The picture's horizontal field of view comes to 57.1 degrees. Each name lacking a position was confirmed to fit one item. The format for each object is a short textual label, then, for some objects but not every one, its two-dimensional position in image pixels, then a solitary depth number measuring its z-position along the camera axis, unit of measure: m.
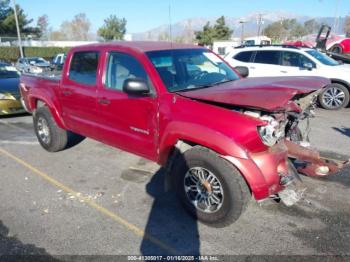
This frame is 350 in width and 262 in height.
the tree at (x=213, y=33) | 52.06
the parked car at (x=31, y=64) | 22.67
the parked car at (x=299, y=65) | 9.08
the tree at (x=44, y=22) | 83.29
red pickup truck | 3.01
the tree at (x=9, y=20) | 45.28
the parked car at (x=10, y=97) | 8.20
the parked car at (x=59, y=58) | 22.03
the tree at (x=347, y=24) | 63.89
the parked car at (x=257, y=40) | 40.29
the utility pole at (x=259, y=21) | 49.04
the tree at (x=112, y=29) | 57.80
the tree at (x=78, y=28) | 91.94
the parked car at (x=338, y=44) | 19.81
